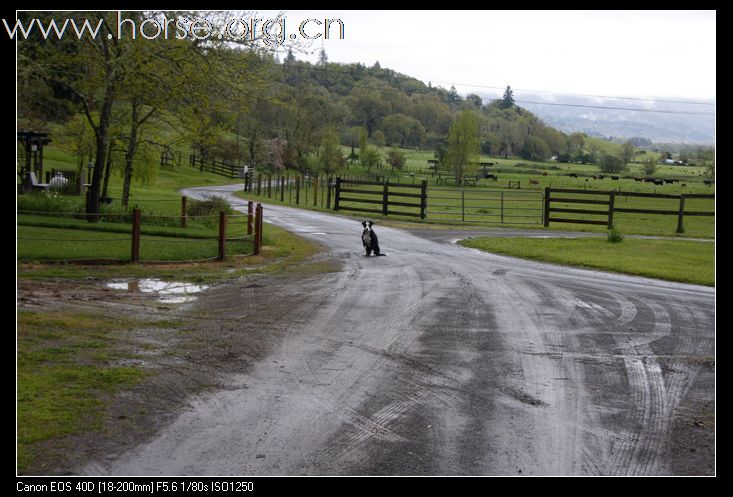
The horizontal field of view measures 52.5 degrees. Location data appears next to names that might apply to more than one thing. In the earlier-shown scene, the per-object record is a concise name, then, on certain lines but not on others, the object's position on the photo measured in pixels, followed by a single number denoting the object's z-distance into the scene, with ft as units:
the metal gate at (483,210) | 126.11
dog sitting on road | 66.39
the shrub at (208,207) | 85.15
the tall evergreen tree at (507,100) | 567.75
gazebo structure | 87.35
